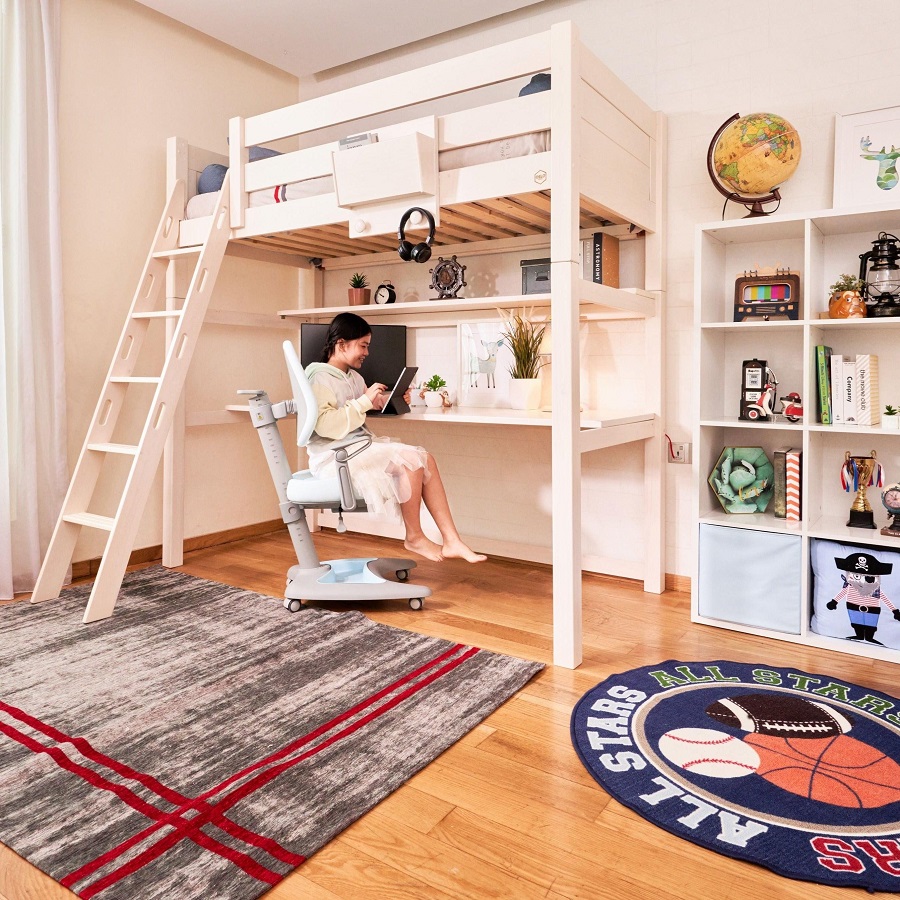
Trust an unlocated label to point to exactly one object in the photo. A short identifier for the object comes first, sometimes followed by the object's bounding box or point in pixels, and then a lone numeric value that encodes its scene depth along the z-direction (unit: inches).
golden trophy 101.9
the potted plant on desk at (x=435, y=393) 141.5
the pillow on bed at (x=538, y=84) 97.1
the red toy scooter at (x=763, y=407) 106.9
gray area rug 57.7
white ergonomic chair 109.7
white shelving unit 99.8
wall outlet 124.0
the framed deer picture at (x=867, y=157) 102.1
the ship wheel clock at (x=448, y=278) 142.3
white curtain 117.9
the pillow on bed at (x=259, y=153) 128.7
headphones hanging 102.7
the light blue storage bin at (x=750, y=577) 101.3
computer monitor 145.6
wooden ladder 112.2
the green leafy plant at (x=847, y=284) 101.5
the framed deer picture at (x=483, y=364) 140.0
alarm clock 150.5
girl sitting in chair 111.1
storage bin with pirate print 94.0
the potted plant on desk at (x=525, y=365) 129.1
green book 100.0
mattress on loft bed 95.3
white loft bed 92.7
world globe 103.0
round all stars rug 57.6
